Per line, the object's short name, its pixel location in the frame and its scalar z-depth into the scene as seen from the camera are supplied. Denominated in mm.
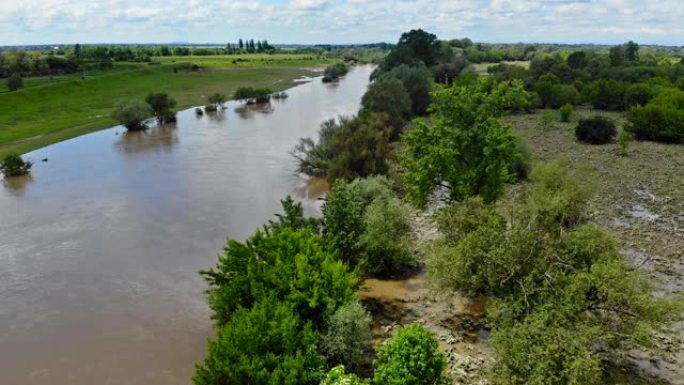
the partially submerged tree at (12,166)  40906
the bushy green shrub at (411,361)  12953
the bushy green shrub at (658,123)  50438
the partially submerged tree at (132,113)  61062
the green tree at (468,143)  23344
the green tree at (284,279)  15688
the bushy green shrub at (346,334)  14931
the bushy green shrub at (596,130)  50469
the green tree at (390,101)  53438
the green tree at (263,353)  12891
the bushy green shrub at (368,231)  21234
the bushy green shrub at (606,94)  70312
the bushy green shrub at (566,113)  62750
